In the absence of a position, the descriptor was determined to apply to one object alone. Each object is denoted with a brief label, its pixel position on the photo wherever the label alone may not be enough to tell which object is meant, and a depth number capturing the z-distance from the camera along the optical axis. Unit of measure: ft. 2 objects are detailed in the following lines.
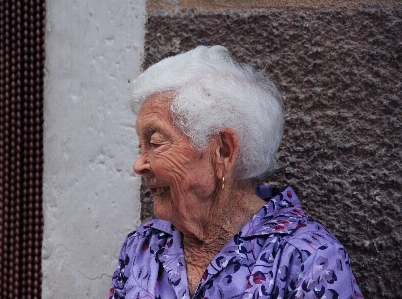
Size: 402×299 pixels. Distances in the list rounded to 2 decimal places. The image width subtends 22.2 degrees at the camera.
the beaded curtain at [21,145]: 5.49
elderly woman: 4.20
